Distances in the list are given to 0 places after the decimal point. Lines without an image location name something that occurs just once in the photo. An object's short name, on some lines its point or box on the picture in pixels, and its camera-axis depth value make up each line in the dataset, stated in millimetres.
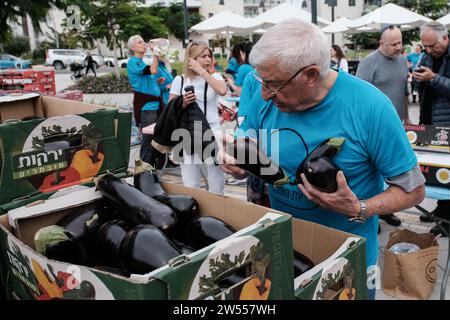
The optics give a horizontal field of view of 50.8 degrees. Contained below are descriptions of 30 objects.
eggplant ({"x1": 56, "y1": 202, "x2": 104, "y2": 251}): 1647
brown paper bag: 3467
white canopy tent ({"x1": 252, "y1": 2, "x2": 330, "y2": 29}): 14142
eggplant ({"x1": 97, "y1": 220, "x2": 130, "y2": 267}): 1537
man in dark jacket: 4699
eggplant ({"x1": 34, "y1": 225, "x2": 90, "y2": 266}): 1452
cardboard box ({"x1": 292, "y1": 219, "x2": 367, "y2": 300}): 1402
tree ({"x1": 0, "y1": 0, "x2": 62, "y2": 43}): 7649
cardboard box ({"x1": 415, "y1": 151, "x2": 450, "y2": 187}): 3279
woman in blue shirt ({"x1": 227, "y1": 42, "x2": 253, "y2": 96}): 6992
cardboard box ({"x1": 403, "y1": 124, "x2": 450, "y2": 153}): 3615
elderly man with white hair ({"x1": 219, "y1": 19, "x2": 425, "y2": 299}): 1657
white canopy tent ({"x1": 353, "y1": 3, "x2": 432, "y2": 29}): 13172
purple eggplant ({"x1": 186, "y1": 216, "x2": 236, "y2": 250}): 1530
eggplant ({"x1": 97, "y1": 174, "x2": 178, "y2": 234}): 1614
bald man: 5465
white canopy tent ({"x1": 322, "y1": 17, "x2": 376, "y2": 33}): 18366
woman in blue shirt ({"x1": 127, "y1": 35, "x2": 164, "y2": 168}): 6520
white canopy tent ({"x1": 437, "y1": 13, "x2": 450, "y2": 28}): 13636
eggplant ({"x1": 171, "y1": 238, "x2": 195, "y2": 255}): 1497
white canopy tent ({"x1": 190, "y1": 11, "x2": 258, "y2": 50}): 15633
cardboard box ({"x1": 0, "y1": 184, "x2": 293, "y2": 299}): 1052
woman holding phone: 4586
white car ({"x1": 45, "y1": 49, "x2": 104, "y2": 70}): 38500
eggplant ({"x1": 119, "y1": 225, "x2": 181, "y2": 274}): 1318
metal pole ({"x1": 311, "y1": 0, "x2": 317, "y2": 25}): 10356
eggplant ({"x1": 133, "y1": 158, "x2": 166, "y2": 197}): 1893
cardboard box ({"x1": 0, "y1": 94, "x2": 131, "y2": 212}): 1689
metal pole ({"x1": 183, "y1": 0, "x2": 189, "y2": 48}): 13738
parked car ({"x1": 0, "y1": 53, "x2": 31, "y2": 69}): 32578
